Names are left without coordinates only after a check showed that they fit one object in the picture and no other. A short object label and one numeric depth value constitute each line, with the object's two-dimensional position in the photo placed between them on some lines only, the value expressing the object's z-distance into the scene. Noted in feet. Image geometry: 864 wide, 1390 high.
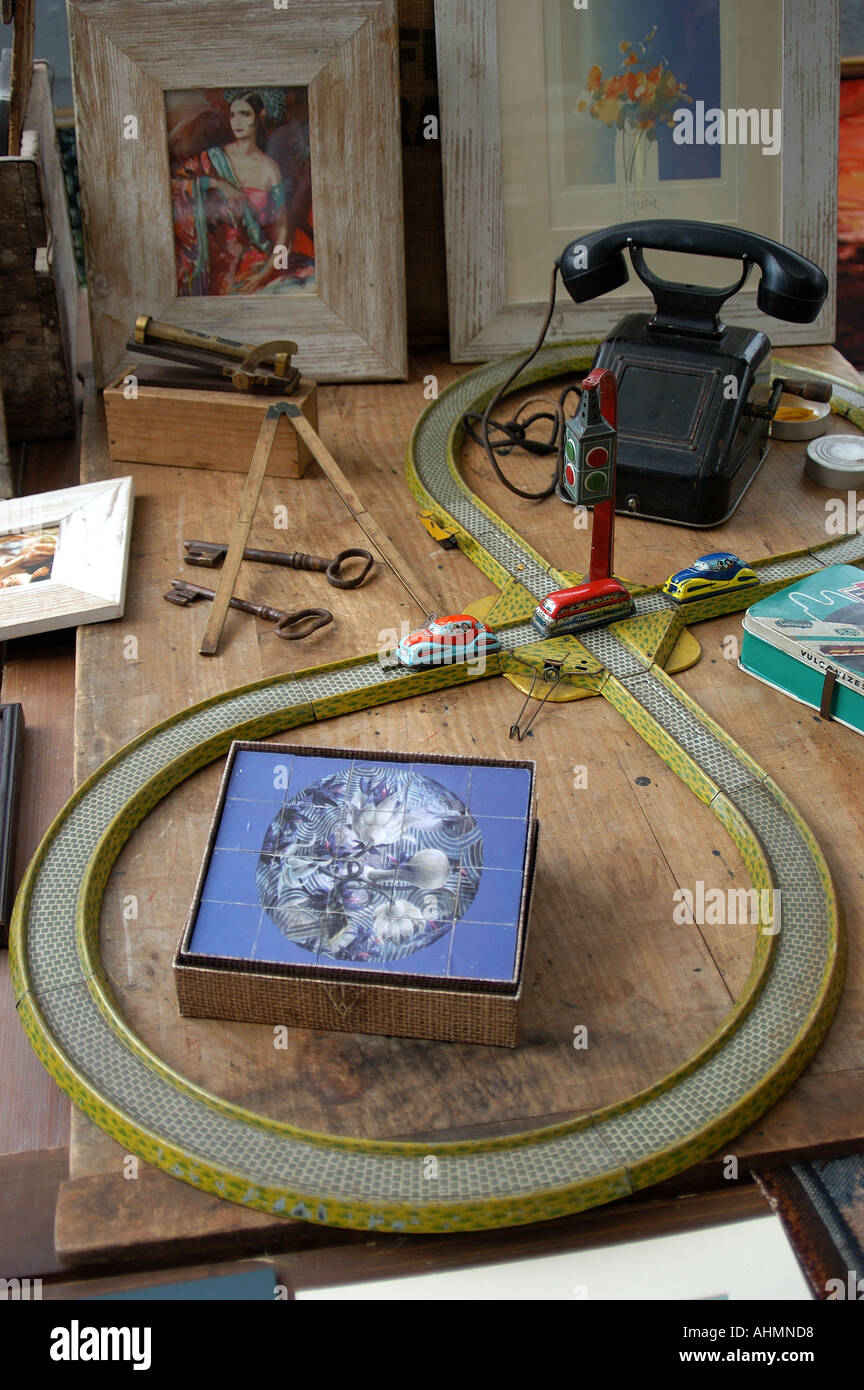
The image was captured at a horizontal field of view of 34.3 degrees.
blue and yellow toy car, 6.31
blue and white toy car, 5.92
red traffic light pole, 5.82
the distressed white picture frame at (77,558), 6.29
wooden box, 7.31
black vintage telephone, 6.81
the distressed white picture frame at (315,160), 7.72
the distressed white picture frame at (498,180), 8.05
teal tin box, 5.61
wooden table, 4.07
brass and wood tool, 7.30
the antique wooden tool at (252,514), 6.25
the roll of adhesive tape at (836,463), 7.22
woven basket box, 4.23
